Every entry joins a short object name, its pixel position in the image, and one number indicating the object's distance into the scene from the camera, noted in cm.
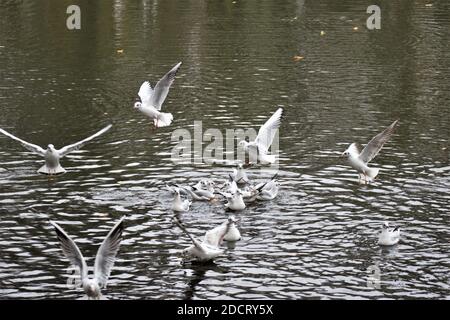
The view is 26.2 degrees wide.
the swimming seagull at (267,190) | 2012
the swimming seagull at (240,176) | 2105
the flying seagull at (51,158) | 2008
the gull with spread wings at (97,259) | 1477
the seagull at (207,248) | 1673
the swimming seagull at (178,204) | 1950
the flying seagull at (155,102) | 2312
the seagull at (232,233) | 1748
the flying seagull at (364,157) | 2008
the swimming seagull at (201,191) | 2003
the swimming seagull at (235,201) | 1948
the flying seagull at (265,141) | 2145
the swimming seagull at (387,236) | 1752
